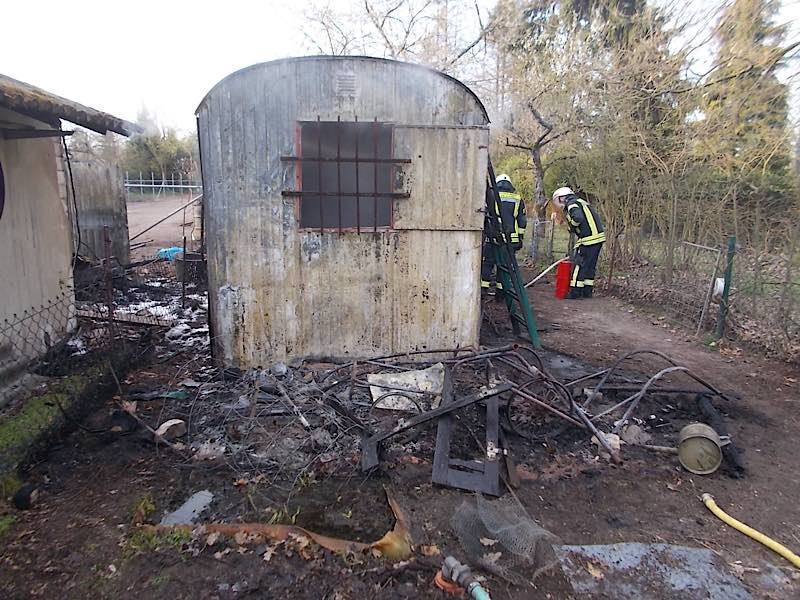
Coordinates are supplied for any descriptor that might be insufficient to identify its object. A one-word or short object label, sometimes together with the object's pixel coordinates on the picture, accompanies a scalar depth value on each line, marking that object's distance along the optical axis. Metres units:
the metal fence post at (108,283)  4.82
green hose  2.59
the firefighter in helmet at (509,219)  9.05
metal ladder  6.84
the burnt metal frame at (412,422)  3.92
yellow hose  3.07
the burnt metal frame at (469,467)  3.70
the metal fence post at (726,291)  6.87
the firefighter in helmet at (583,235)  9.55
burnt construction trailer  5.45
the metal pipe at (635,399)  4.44
